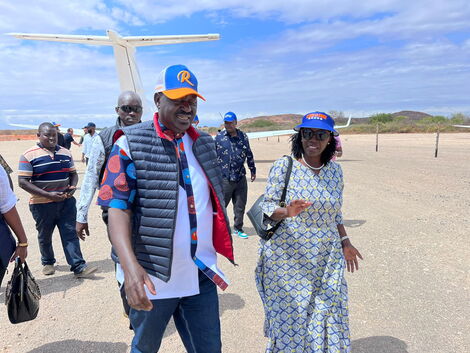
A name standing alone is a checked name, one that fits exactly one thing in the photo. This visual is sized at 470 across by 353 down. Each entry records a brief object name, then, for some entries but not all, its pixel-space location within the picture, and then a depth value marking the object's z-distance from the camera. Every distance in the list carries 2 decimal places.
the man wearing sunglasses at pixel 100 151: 2.93
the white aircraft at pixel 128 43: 16.62
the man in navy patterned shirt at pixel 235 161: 5.82
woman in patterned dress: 2.41
